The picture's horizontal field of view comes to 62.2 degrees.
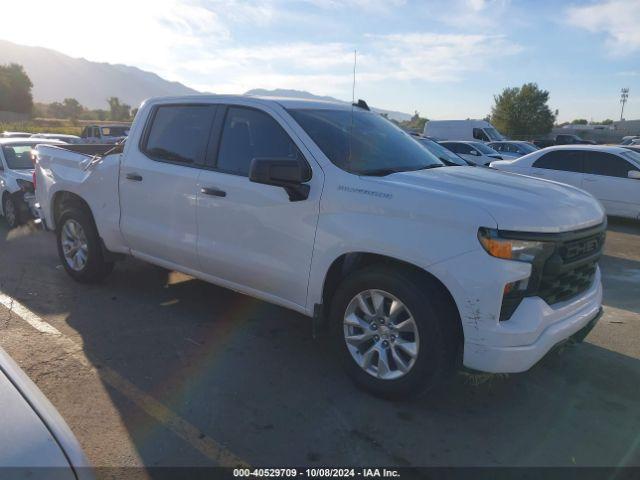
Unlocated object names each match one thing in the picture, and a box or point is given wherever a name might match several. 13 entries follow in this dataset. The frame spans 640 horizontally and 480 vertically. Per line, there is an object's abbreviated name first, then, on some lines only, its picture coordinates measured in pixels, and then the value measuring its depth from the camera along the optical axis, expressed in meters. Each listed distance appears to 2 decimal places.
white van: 26.70
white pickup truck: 3.01
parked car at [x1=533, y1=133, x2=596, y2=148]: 33.26
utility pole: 84.68
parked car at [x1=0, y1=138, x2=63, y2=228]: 8.98
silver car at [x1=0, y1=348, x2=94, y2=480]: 1.51
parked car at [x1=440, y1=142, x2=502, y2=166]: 18.00
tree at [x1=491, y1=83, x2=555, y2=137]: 56.69
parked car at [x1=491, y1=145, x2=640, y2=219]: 10.10
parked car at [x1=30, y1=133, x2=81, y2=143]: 15.04
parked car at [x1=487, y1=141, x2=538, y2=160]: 21.41
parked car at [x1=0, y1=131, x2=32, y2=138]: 17.40
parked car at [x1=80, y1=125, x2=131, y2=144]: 21.88
